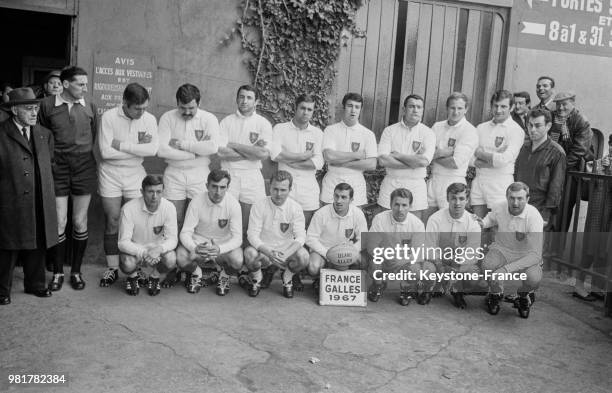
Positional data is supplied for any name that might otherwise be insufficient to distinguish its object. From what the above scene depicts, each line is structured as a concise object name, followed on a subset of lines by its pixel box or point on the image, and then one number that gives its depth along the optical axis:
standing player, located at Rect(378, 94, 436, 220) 6.22
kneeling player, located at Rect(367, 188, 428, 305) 5.70
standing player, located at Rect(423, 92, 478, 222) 6.29
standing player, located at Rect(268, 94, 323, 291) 6.10
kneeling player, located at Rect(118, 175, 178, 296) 5.43
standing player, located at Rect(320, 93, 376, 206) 6.15
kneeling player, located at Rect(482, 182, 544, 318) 5.53
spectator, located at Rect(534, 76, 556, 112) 7.21
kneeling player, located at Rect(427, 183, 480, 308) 5.73
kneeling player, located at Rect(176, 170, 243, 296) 5.59
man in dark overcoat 5.00
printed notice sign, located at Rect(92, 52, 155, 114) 6.40
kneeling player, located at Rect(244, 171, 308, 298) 5.68
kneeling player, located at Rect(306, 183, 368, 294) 5.76
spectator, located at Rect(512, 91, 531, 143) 7.16
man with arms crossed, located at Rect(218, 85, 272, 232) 6.07
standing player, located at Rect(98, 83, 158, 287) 5.63
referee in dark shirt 5.51
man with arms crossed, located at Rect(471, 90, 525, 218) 6.36
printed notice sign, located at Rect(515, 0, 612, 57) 7.97
